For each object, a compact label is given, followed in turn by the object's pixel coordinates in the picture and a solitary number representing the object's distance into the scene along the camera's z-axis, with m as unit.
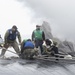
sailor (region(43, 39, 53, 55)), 26.66
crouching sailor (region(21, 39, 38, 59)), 25.86
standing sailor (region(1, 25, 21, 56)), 27.81
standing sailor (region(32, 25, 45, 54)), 30.19
